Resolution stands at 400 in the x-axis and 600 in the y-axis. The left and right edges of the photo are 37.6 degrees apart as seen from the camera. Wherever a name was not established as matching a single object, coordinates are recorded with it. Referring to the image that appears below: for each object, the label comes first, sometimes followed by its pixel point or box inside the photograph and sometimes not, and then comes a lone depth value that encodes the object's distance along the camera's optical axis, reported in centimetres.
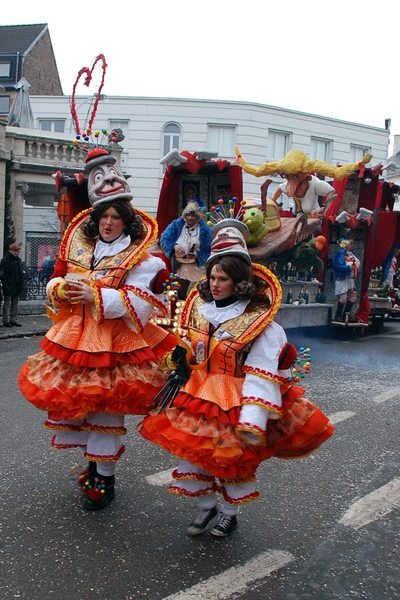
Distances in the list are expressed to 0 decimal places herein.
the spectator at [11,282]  1145
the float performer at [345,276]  1103
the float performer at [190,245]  803
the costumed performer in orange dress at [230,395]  288
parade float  890
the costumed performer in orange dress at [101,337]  329
